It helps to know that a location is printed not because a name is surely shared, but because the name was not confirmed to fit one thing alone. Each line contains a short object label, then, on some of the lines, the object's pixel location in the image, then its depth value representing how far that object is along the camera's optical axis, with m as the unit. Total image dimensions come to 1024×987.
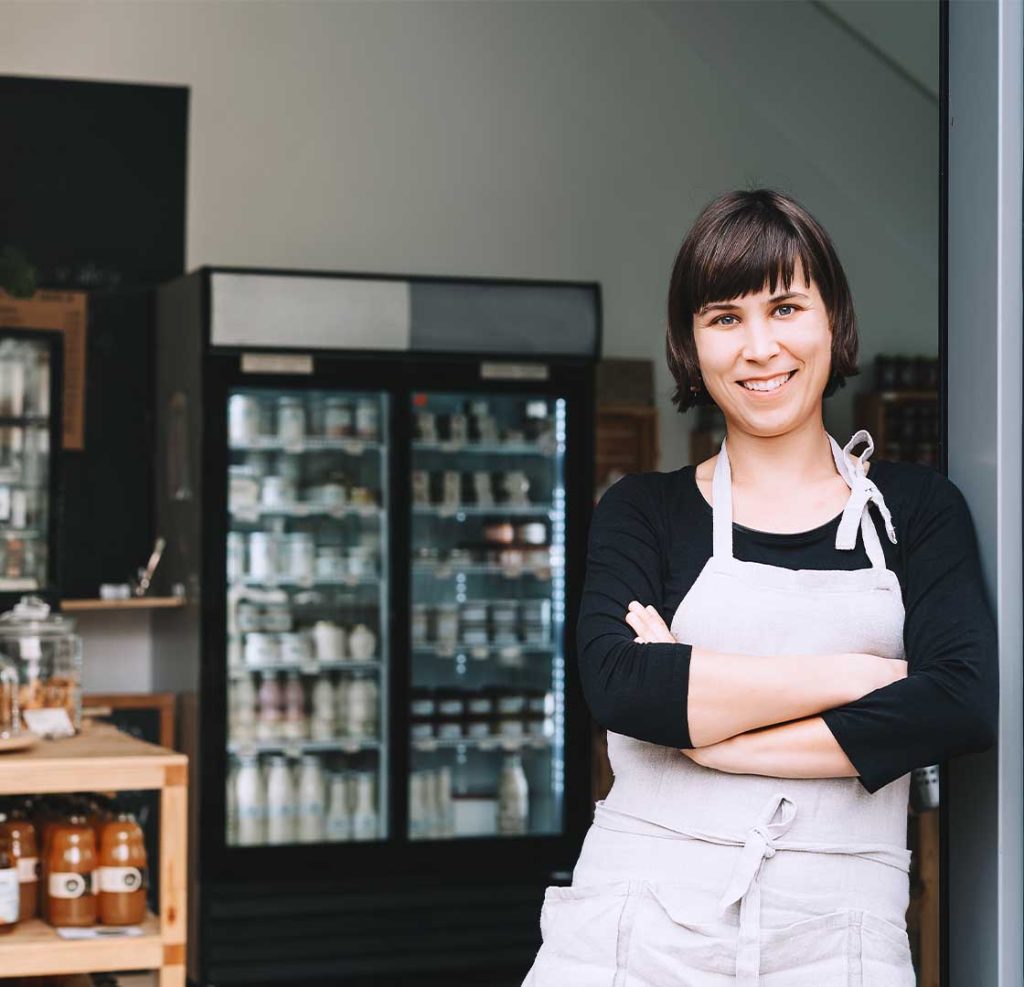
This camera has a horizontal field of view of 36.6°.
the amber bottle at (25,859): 3.01
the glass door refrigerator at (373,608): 5.24
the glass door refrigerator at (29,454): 4.55
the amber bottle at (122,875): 2.97
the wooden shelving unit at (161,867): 2.88
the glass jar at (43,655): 3.45
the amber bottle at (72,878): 2.96
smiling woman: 1.56
